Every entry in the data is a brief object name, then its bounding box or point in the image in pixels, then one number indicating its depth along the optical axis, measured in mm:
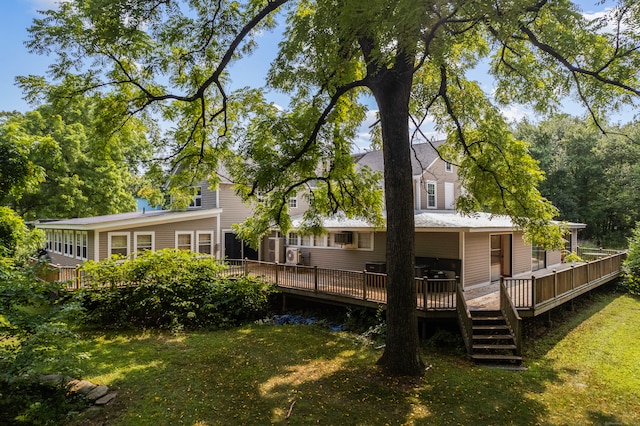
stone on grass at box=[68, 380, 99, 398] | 6082
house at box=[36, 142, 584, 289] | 13000
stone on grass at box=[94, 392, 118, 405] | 5929
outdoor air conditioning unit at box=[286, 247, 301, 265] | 17094
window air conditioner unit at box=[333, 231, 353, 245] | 15367
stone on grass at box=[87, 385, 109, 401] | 5985
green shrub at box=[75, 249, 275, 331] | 11211
